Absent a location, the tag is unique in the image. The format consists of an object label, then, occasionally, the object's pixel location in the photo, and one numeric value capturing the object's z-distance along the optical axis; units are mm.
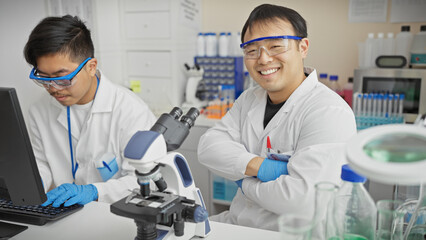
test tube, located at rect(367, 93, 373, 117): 2637
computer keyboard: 1263
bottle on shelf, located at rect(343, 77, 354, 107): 2928
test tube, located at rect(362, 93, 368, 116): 2646
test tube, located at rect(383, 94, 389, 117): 2623
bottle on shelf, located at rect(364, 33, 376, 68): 2844
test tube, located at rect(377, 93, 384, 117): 2629
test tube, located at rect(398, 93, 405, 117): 2591
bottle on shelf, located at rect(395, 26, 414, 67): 2750
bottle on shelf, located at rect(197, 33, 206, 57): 3432
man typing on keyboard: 1558
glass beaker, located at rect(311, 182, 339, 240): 805
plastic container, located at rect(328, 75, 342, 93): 3019
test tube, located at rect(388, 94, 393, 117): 2604
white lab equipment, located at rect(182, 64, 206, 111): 3256
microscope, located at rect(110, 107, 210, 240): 935
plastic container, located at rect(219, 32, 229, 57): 3338
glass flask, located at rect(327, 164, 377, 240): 856
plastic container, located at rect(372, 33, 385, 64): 2824
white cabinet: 3152
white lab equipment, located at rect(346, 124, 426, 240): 625
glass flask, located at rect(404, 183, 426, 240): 926
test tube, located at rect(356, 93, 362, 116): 2653
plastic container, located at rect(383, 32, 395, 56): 2801
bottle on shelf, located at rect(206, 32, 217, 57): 3387
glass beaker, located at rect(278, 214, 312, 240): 717
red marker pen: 1538
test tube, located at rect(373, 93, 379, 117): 2633
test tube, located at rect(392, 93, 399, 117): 2605
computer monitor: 1013
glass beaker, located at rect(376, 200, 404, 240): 901
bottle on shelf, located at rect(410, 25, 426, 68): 2568
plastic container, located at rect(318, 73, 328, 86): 3127
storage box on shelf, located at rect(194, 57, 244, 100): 3330
